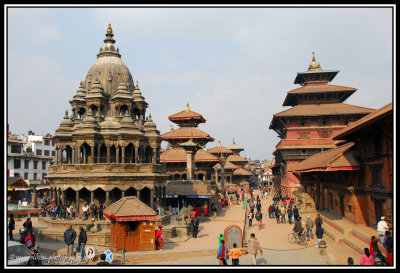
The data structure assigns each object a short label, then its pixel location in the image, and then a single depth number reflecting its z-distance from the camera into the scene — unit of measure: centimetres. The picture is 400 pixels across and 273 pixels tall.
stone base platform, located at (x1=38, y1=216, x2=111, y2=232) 2186
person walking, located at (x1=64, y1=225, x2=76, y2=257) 1509
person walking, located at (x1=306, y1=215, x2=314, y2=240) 1965
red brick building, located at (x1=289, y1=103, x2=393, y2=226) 1597
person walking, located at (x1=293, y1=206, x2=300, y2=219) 2467
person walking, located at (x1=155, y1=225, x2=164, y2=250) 1781
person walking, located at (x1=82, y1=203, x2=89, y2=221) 2331
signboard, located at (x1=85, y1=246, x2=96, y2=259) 1427
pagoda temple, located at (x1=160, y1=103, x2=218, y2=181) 4800
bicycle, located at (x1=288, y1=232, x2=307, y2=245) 1855
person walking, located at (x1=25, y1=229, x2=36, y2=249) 1533
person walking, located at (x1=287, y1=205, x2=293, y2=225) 2688
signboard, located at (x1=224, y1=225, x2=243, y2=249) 1730
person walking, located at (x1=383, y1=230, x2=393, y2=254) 1306
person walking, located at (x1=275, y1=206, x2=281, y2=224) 2738
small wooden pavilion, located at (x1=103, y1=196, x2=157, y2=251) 1728
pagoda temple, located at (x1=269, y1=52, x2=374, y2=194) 4553
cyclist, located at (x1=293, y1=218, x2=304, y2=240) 1834
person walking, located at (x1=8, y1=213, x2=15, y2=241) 1843
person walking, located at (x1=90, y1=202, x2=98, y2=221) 2394
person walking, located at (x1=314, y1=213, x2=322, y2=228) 1840
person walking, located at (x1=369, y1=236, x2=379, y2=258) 1293
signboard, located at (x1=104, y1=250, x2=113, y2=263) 1326
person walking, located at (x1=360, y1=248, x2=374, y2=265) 1120
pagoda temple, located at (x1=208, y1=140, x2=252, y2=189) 6950
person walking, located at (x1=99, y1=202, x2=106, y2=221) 2323
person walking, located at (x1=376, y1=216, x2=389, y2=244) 1468
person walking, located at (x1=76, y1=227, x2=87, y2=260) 1508
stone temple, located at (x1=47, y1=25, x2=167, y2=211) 2527
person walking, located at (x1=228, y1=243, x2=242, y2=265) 1256
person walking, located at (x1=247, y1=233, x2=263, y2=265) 1349
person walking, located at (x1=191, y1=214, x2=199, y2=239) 2191
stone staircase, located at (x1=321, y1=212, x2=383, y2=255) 1609
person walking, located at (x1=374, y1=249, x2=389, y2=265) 1123
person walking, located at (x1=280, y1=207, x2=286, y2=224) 2729
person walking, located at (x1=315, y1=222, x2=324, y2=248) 1738
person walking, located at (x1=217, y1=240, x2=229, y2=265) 1333
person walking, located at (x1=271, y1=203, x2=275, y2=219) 3073
